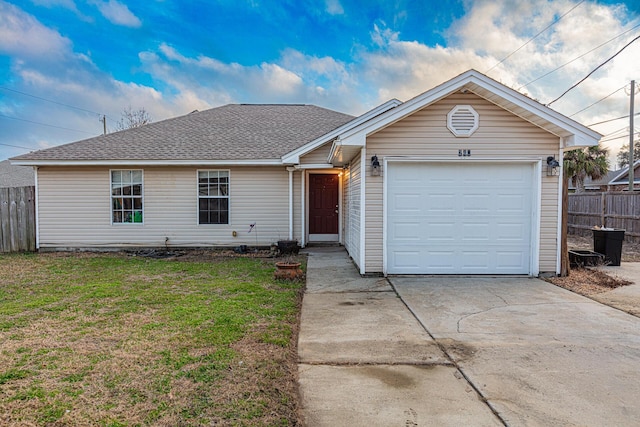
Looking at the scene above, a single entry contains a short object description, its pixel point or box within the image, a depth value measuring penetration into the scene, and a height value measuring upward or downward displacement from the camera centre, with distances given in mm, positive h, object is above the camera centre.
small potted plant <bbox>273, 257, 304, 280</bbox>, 7031 -1331
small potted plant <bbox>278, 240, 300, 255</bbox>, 10406 -1285
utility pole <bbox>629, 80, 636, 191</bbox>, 19641 +3806
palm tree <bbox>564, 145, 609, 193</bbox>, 21750 +2143
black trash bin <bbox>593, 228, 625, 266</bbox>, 8367 -1015
